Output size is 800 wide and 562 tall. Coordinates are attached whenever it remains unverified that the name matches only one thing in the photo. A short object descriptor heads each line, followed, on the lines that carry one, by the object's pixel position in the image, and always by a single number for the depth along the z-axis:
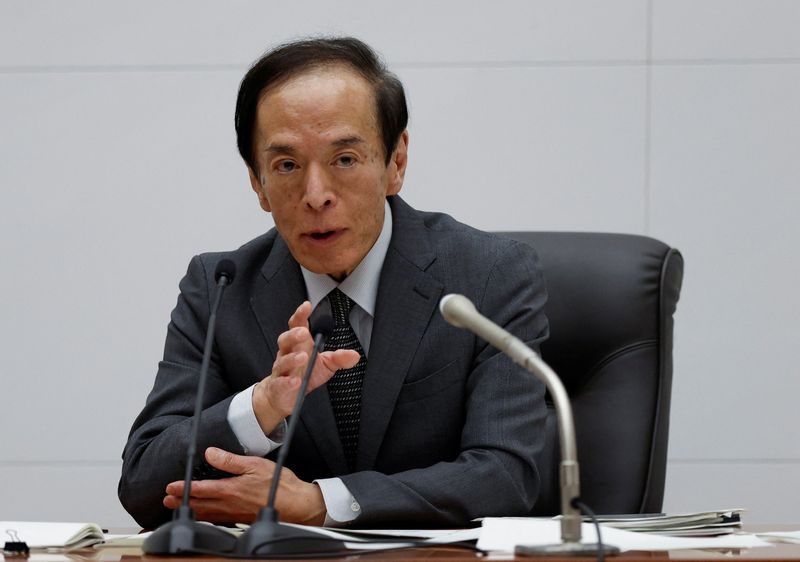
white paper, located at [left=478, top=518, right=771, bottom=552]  4.16
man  4.44
